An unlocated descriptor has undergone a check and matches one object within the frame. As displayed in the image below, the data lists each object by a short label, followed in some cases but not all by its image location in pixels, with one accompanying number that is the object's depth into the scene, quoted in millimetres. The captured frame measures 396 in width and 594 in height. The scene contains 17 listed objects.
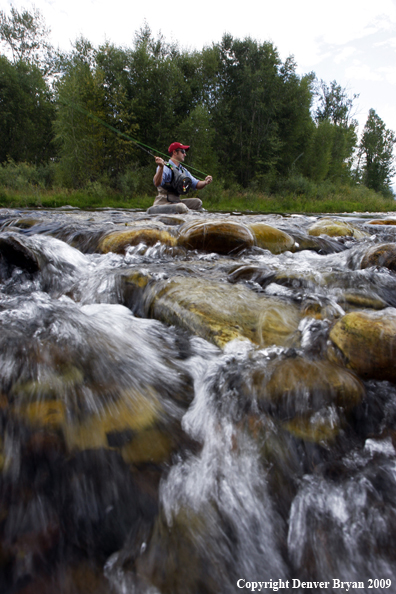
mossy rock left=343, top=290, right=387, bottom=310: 2812
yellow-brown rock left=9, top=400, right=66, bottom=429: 1376
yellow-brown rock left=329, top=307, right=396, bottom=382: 1802
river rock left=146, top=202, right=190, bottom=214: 8844
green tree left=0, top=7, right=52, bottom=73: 27297
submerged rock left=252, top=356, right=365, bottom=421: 1574
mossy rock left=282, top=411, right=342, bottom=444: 1525
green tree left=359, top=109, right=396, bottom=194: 47906
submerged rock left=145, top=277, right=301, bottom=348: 2256
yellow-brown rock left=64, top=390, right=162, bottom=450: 1393
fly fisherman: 8756
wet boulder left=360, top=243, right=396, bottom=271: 3725
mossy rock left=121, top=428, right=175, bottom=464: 1406
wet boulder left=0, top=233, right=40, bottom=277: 3412
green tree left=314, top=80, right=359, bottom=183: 39250
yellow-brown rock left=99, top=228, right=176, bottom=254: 4688
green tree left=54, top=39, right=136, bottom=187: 17250
